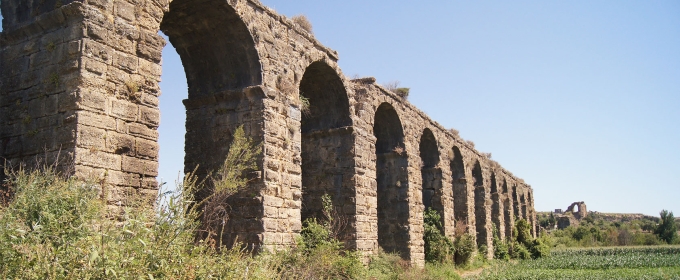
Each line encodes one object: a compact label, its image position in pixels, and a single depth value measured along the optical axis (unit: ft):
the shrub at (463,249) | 61.00
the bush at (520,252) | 89.04
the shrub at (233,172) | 25.81
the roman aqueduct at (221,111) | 20.21
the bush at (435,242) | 54.70
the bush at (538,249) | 92.89
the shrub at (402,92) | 52.06
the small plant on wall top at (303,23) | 35.50
